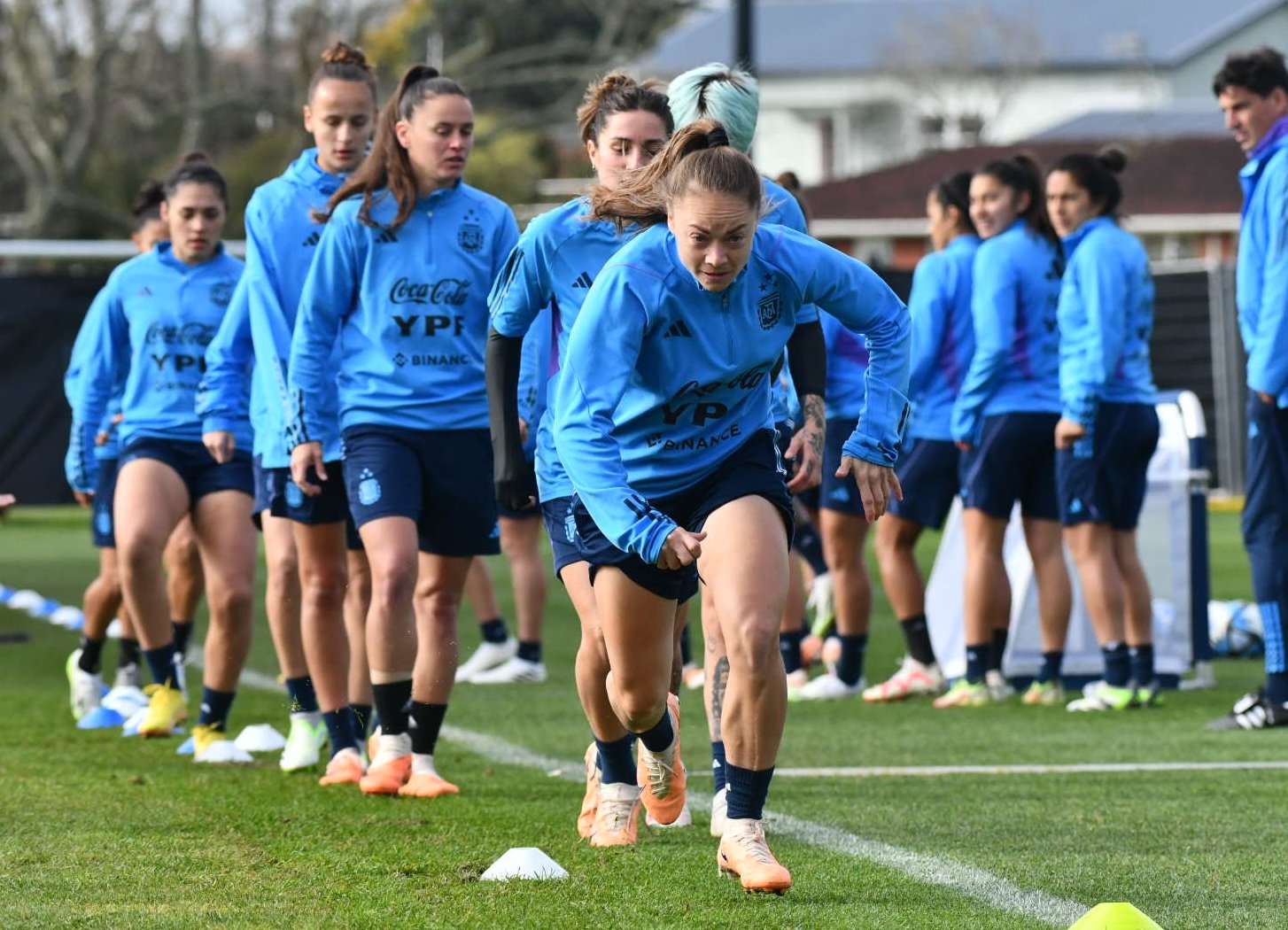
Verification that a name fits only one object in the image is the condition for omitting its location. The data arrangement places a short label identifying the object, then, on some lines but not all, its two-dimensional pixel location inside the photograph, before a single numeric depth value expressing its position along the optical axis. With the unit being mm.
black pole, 36594
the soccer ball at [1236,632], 23453
